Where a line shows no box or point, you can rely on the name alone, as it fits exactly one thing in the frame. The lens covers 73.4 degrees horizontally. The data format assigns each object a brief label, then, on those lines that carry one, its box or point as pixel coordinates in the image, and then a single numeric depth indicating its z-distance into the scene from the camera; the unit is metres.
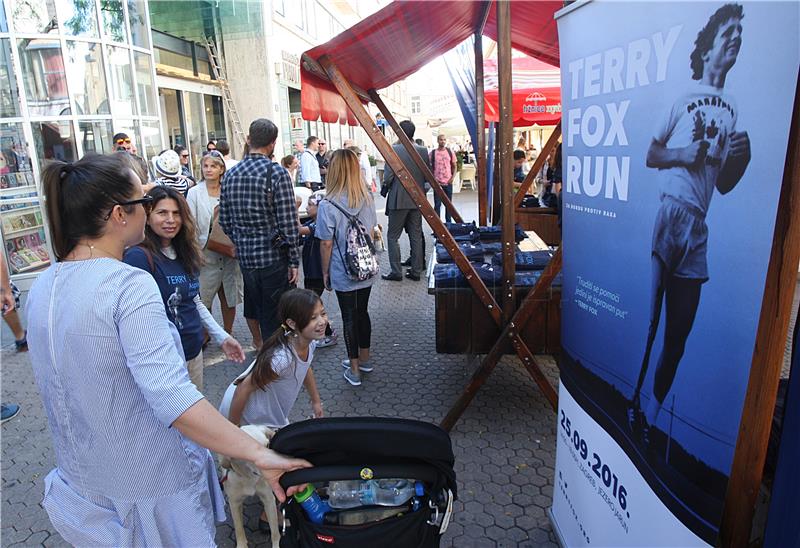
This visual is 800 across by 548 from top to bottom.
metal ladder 14.82
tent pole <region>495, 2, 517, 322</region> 3.05
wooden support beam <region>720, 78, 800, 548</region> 1.16
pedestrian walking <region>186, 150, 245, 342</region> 4.46
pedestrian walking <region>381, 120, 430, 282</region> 7.13
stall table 3.43
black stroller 1.54
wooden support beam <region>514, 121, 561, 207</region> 5.47
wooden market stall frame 1.20
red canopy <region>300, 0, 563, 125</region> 3.07
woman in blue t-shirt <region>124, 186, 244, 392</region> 2.67
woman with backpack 4.14
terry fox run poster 1.14
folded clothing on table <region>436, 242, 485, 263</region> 4.14
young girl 2.68
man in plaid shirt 3.85
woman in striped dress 1.40
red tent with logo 7.61
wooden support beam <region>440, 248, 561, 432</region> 3.09
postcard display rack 7.00
